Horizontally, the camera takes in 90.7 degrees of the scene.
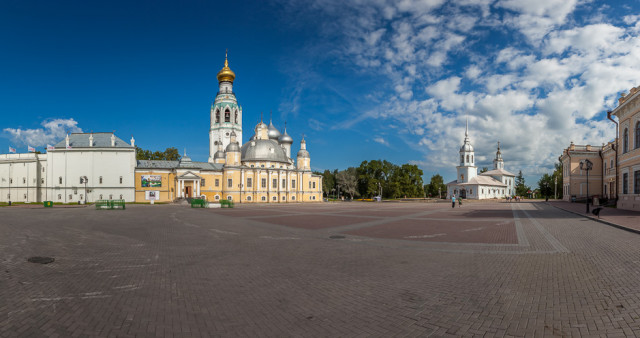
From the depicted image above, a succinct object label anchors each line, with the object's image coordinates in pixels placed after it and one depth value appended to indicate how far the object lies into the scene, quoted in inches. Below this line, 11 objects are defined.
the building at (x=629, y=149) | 993.4
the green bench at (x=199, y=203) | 1489.9
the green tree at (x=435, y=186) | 3844.5
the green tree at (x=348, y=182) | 3262.8
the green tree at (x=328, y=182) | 3724.2
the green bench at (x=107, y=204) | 1256.8
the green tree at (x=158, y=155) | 2738.7
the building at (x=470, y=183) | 3021.7
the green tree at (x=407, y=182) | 2982.3
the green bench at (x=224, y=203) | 1528.7
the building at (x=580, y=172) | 1974.5
